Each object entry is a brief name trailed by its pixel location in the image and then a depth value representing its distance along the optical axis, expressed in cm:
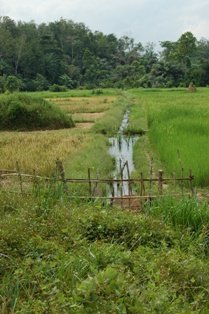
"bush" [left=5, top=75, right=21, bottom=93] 3603
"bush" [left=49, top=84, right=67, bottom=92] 4162
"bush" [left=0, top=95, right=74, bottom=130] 1740
